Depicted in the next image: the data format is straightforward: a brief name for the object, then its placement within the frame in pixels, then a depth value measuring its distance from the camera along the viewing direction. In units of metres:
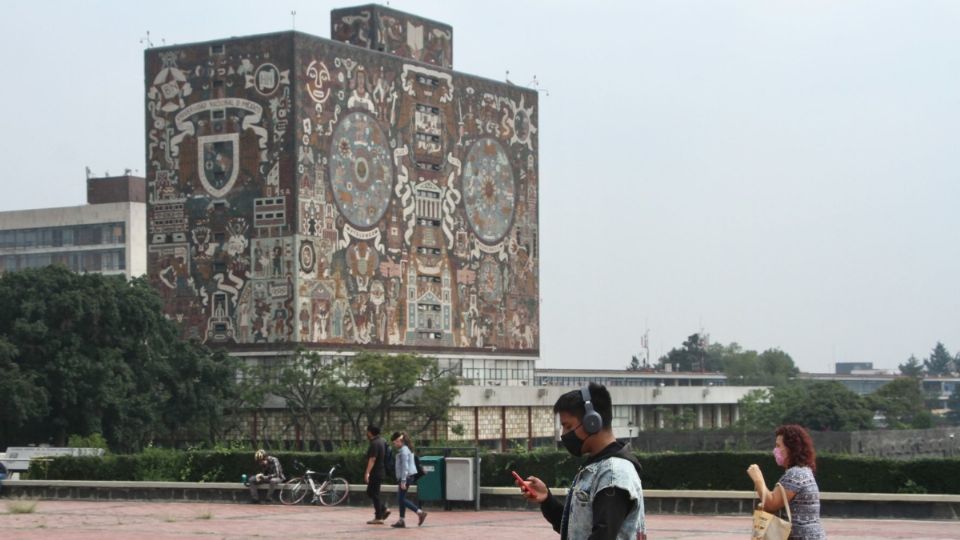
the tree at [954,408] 181.62
